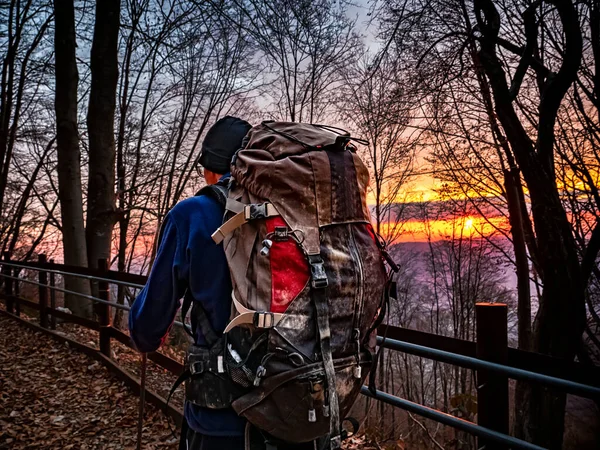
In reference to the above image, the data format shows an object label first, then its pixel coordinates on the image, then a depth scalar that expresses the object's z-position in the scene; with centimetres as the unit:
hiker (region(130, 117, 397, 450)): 135
